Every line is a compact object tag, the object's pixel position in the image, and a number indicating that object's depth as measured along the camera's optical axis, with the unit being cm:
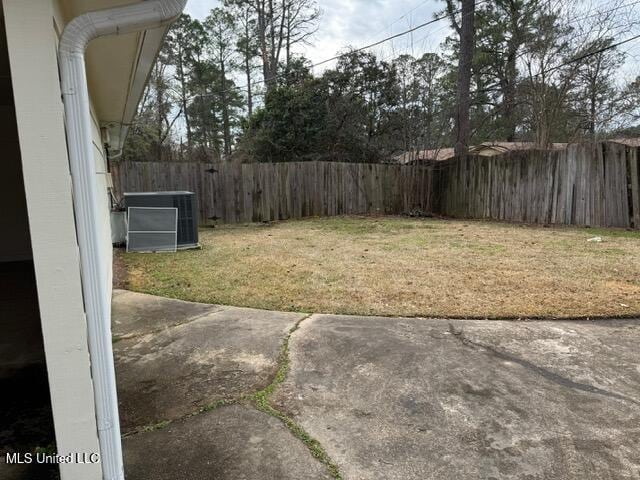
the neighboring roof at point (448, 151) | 1292
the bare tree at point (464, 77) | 1250
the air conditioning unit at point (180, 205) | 669
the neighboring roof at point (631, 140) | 1475
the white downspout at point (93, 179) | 136
